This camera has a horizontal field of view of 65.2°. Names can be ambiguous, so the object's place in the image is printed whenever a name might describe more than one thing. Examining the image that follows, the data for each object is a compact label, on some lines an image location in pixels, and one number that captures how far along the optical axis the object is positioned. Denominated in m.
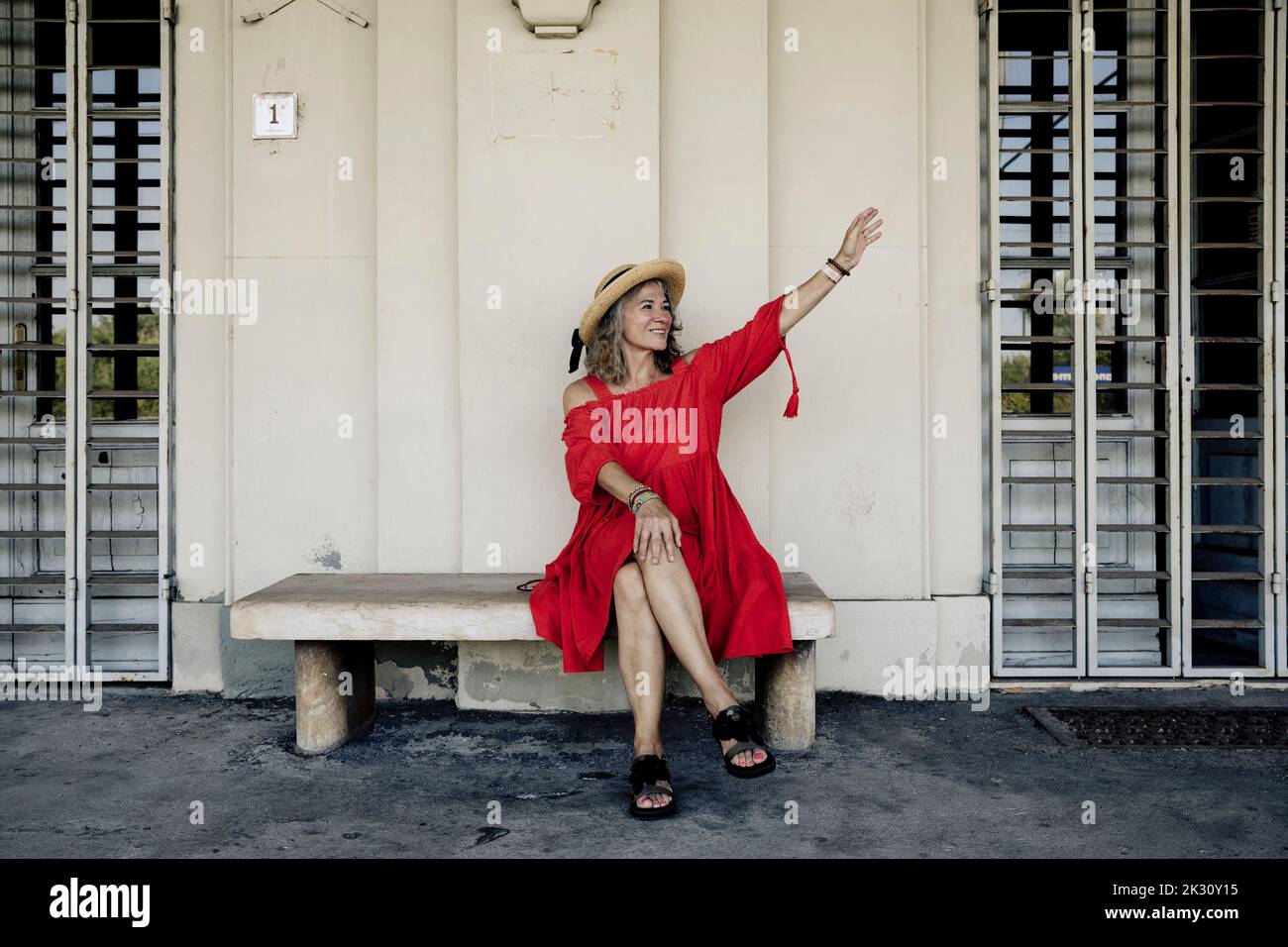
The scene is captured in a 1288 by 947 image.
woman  3.22
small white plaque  4.35
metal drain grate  3.73
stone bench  3.52
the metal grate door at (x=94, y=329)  4.61
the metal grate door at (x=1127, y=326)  4.46
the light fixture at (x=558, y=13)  4.03
